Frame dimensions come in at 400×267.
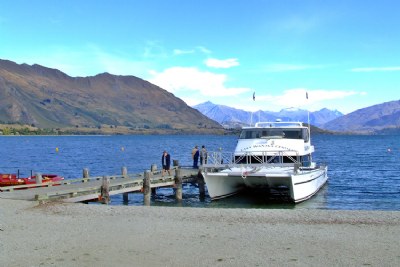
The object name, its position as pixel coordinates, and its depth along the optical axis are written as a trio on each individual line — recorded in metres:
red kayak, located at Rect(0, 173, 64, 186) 30.42
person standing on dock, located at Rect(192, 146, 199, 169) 36.50
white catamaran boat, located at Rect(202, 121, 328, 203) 25.89
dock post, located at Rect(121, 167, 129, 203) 30.23
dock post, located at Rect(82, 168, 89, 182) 29.49
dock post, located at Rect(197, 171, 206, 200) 31.64
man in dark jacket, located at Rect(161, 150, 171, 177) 31.17
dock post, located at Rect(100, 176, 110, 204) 23.67
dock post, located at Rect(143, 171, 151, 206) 26.53
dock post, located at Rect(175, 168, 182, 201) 29.77
